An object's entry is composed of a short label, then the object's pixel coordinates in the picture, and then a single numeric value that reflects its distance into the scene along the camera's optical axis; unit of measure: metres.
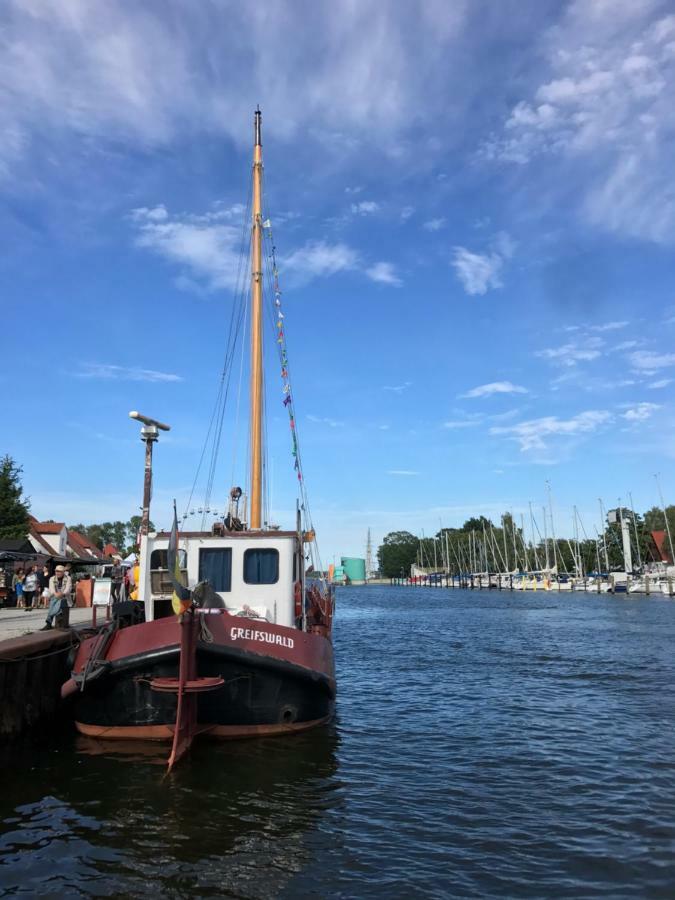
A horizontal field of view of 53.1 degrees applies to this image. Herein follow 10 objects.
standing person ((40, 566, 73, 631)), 15.82
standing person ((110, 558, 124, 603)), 18.67
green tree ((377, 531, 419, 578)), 193.31
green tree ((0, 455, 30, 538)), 41.94
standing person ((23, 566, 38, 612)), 26.59
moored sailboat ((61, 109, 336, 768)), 10.63
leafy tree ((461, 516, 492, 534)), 182.62
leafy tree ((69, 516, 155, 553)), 161.31
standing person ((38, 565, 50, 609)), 27.35
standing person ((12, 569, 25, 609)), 26.72
